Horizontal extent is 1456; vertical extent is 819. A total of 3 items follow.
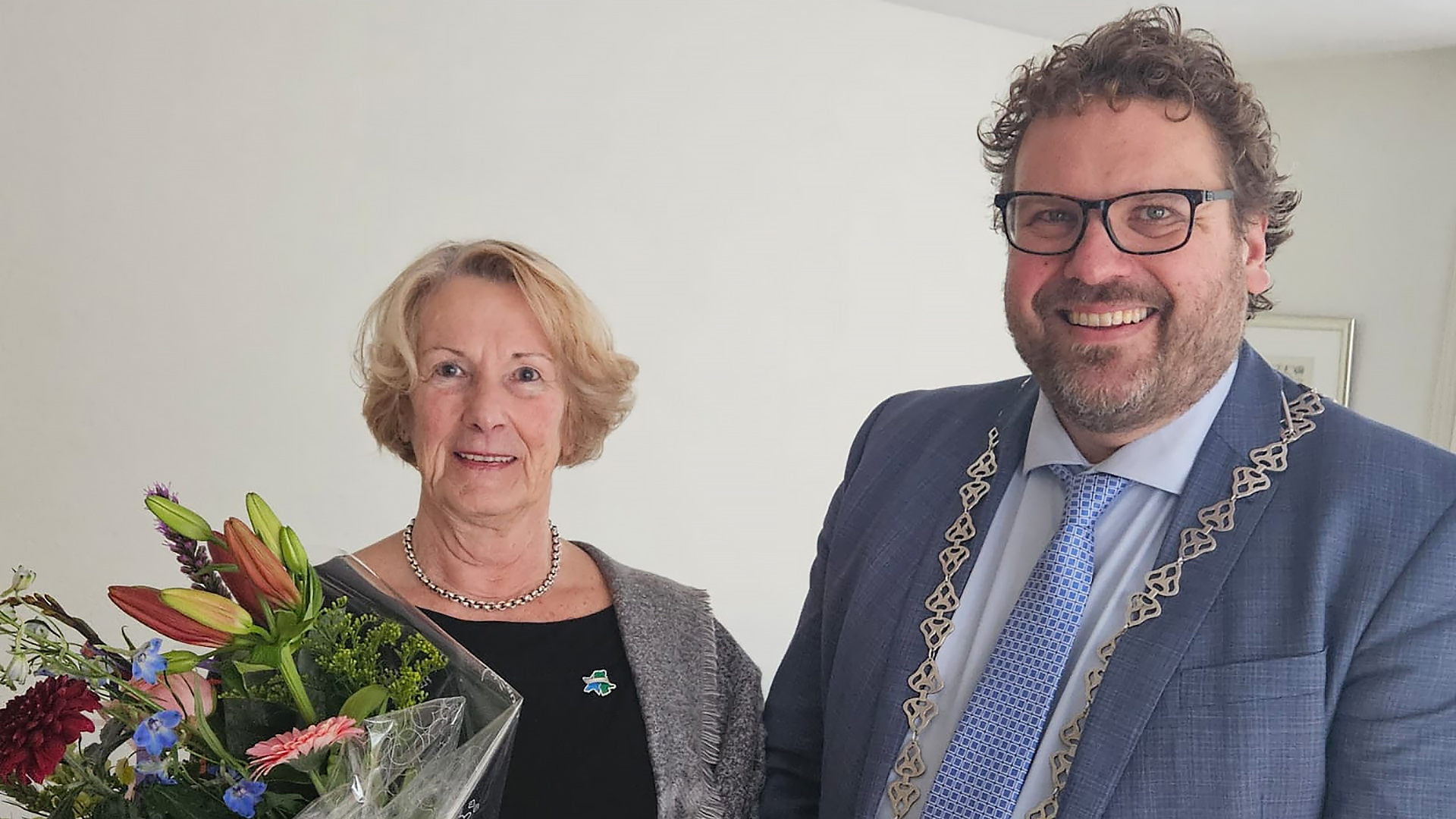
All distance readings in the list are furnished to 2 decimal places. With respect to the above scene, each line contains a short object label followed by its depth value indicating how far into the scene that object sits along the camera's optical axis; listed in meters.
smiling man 1.27
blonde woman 1.77
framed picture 4.65
